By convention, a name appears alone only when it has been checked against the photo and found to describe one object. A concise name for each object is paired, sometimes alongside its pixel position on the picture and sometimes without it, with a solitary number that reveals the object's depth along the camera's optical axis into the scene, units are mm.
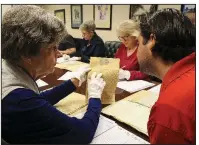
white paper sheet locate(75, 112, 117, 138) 850
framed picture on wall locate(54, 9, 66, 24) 4285
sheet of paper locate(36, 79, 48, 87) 1424
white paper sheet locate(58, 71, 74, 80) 1582
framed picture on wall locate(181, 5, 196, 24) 2146
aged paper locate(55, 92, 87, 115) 1018
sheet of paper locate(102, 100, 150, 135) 875
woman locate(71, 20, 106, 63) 2855
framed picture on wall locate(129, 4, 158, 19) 2880
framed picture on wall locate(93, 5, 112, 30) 3508
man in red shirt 615
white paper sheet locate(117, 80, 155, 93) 1326
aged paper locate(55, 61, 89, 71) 1912
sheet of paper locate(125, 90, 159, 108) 1078
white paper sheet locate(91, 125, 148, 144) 781
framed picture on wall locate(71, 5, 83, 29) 4109
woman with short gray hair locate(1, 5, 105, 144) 675
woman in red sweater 1941
